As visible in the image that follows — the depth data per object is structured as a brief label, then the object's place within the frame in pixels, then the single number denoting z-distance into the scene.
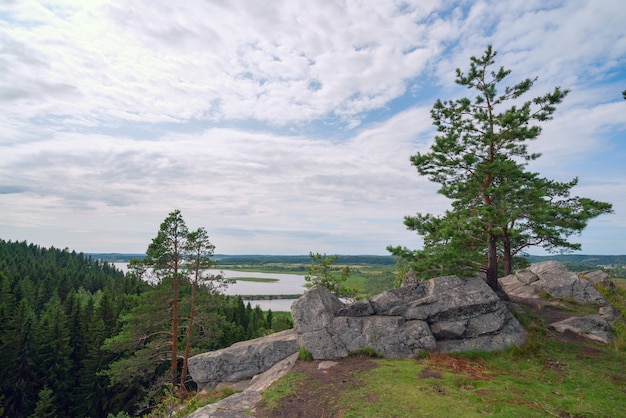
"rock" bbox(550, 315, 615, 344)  14.13
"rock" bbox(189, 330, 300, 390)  14.14
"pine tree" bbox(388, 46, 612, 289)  14.35
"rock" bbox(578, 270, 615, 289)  20.38
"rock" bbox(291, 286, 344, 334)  14.18
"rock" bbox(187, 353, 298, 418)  9.32
